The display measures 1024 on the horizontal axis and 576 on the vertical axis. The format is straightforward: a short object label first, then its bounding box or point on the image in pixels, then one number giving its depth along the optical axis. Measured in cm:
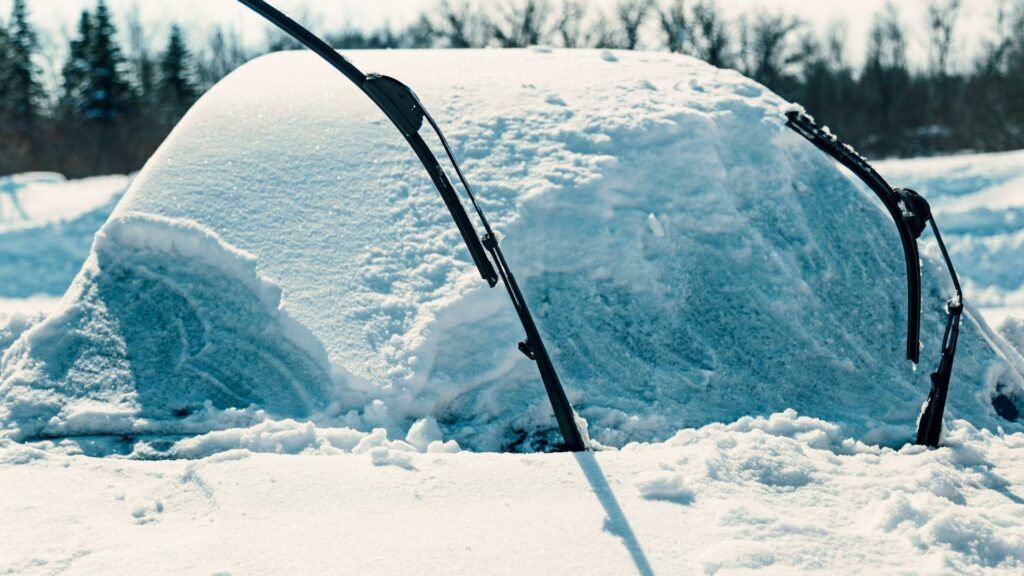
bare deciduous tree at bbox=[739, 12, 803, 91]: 3938
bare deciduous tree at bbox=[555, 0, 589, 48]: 3794
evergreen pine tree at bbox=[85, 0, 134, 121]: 2980
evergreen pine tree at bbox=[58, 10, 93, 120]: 3053
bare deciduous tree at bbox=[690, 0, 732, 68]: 3816
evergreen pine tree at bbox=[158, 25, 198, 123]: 3369
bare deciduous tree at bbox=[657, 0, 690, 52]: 3759
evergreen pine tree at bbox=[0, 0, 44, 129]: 3297
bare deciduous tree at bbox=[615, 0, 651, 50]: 3719
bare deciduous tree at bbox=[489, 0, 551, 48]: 3788
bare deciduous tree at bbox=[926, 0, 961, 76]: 4188
